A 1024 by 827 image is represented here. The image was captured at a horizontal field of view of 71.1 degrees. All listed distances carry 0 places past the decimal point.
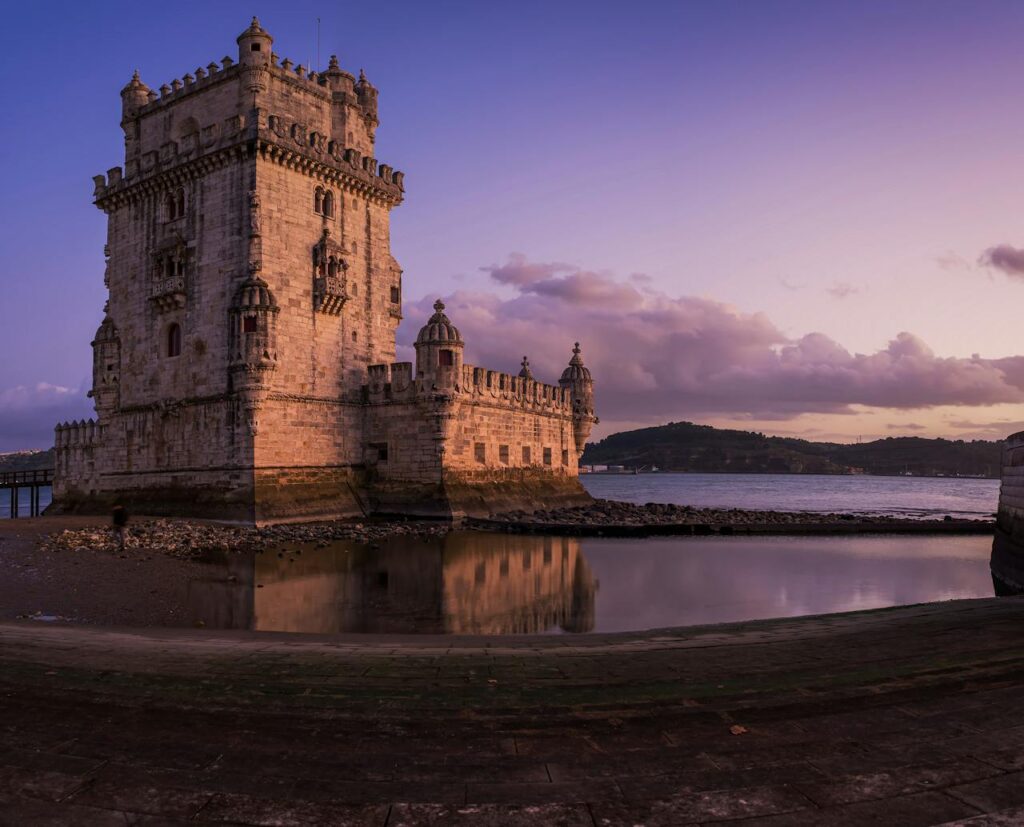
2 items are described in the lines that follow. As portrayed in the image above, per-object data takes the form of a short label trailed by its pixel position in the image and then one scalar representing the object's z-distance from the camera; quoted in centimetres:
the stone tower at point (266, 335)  3002
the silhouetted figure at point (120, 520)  2142
